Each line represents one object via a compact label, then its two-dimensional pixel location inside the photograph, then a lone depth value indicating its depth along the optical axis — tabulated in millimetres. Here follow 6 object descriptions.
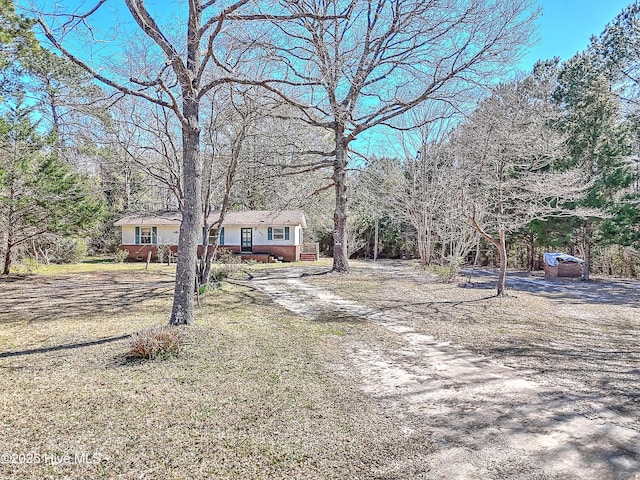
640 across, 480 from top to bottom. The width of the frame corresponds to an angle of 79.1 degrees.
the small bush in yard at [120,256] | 20767
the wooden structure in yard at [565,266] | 16469
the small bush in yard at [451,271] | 12977
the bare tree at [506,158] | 8938
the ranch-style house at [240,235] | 22984
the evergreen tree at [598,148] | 14734
